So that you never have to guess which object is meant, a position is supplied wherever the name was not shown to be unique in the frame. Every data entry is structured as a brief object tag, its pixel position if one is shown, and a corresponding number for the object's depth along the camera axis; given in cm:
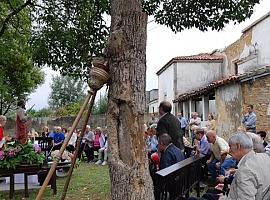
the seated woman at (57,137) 980
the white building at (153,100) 2854
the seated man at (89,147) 1049
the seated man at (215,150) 538
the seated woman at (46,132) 1207
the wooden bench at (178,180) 305
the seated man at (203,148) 573
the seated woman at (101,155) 971
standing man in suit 452
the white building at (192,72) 2031
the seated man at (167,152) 398
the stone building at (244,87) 954
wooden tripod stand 245
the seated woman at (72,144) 954
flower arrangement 517
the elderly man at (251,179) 236
